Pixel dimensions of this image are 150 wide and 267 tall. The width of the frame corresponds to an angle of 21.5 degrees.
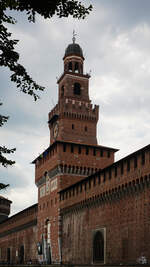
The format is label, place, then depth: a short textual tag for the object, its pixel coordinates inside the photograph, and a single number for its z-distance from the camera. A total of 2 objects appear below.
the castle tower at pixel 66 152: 46.94
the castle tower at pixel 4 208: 89.09
